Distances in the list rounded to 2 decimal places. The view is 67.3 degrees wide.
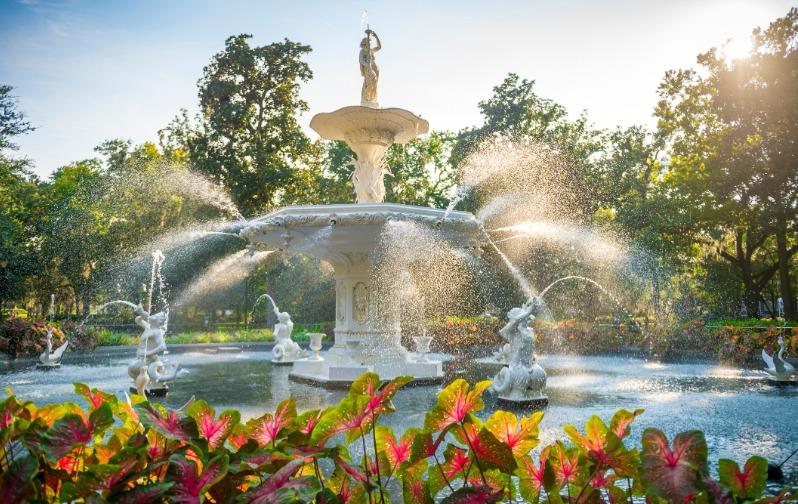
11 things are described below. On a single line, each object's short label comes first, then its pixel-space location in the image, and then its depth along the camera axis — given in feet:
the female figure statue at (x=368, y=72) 37.73
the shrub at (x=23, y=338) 49.93
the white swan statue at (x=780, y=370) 31.99
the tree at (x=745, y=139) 74.84
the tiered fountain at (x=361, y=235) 30.68
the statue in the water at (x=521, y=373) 25.30
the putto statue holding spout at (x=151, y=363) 27.25
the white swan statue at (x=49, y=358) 40.70
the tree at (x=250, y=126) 95.86
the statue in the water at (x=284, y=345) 43.88
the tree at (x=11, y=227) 83.04
